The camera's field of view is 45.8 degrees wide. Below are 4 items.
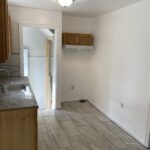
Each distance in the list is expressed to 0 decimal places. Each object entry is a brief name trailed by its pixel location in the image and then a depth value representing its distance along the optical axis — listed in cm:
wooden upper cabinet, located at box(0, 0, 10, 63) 211
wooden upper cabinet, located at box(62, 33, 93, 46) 450
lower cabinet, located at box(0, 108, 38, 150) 208
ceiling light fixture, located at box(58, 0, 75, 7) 278
